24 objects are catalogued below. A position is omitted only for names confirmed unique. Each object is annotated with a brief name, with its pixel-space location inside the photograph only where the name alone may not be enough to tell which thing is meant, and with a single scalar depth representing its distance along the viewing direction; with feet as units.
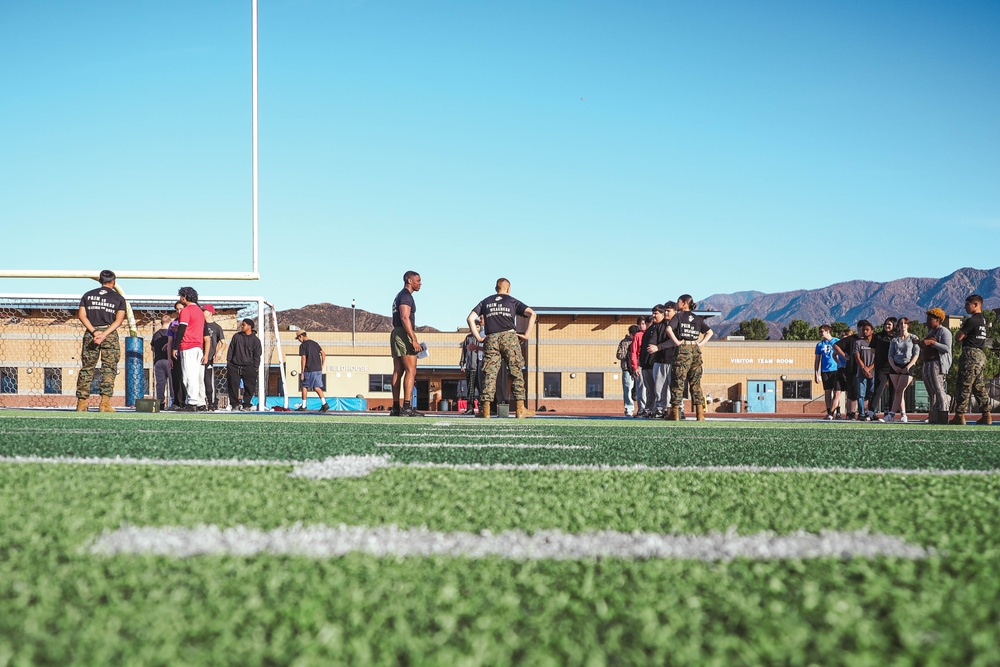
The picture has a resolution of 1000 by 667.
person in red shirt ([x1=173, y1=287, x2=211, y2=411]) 39.99
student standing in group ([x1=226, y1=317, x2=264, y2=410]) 50.01
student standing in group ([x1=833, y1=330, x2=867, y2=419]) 48.54
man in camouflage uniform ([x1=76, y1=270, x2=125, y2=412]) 34.40
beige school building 157.09
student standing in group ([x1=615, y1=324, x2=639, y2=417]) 53.21
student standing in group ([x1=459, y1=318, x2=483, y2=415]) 51.98
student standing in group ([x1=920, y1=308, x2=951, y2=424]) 36.17
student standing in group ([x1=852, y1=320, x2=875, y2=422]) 47.88
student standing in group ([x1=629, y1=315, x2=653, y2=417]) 50.65
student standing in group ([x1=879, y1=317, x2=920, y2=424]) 42.47
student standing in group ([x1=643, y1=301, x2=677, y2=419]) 42.14
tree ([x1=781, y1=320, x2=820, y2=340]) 442.09
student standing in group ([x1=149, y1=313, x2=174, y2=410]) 49.96
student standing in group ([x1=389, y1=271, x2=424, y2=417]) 36.47
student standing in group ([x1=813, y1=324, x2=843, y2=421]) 49.73
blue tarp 134.56
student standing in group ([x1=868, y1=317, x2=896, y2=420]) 44.52
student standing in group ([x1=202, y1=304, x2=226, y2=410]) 45.19
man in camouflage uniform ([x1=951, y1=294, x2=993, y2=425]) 33.73
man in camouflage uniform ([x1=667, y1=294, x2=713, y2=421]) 37.24
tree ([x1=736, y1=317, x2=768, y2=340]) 490.08
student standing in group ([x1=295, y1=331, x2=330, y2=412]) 56.03
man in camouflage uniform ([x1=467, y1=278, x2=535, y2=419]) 34.12
